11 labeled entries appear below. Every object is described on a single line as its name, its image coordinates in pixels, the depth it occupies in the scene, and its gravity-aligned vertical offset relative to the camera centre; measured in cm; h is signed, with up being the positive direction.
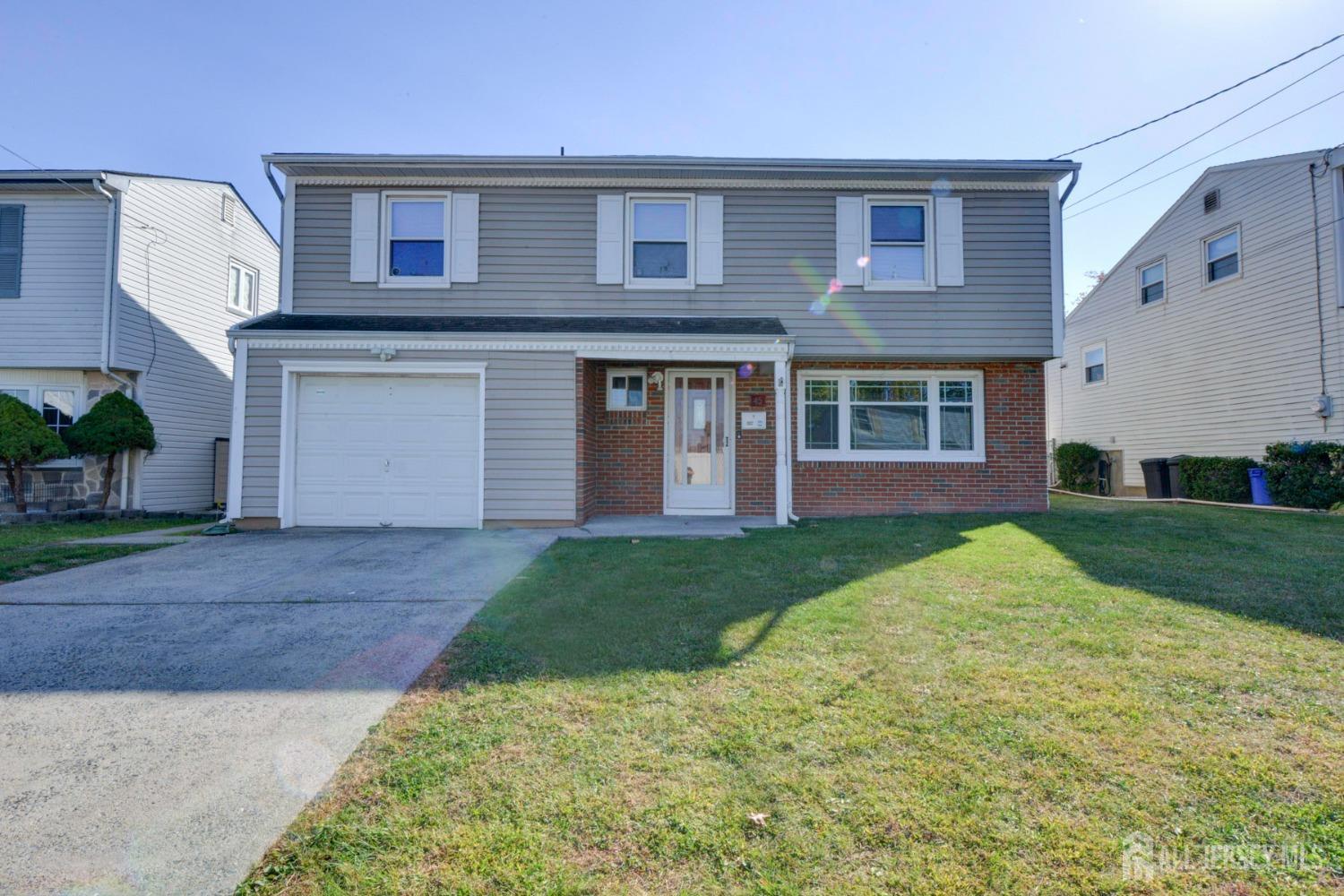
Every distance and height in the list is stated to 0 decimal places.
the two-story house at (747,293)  922 +261
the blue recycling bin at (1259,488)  1108 -27
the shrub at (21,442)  966 +36
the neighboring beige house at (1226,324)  1103 +310
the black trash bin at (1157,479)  1334 -15
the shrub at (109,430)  1016 +57
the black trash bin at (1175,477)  1298 -10
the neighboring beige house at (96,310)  1064 +270
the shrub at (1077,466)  1617 +15
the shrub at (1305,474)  1001 -1
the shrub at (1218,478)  1158 -12
